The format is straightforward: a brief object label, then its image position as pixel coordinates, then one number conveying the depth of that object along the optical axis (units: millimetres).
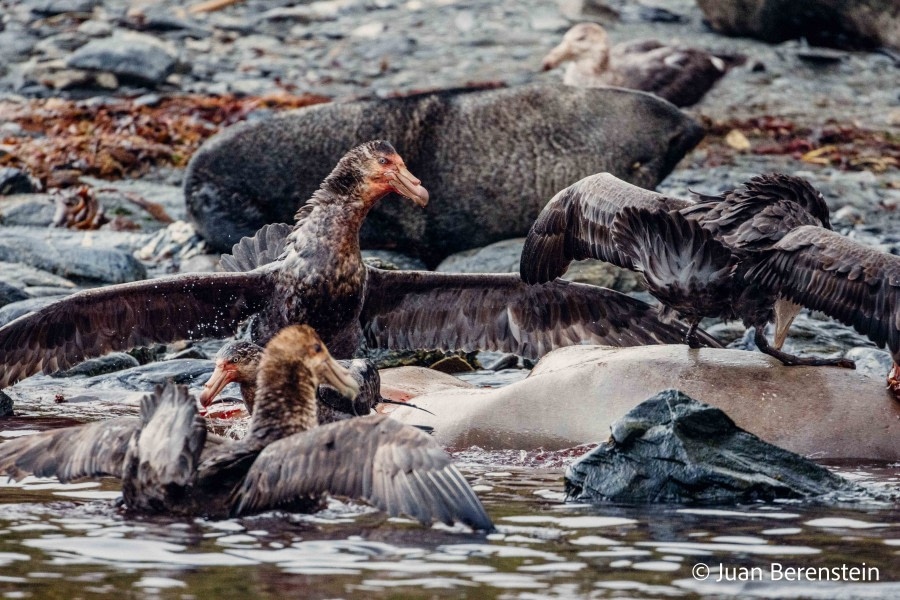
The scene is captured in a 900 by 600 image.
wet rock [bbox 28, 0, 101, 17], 40687
